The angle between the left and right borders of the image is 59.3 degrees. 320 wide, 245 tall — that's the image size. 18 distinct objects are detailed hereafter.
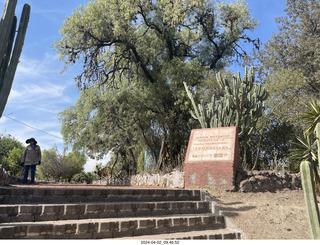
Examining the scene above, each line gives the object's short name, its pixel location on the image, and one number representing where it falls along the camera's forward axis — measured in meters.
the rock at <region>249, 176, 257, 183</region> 9.89
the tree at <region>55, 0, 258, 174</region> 19.14
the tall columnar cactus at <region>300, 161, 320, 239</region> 3.72
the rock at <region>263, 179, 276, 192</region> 10.09
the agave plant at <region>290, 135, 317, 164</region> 7.88
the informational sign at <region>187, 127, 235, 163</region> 10.12
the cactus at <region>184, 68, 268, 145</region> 11.47
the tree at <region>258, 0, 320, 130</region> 17.03
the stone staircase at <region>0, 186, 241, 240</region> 4.84
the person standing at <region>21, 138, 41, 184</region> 10.47
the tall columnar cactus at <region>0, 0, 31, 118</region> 8.29
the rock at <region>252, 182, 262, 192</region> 9.87
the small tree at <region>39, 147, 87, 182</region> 30.14
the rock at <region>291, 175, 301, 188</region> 10.62
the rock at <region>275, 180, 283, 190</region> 10.35
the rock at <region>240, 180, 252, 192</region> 9.67
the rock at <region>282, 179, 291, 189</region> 10.47
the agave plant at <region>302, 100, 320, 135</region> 7.00
